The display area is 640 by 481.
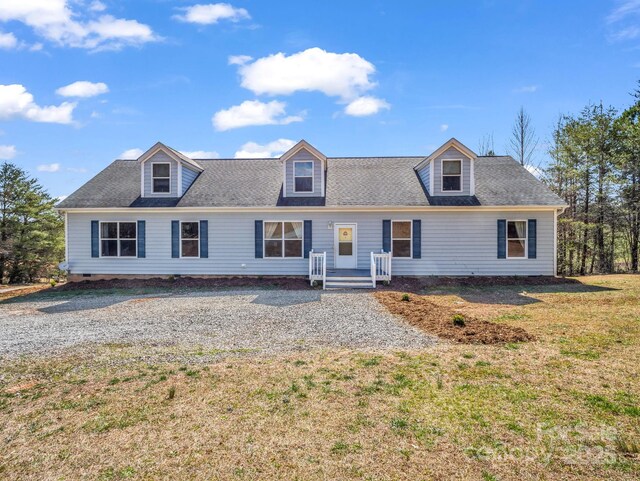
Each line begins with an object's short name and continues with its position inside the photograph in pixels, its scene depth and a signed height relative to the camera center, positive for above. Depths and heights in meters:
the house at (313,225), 14.00 +0.58
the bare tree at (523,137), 25.91 +7.41
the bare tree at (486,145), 30.14 +7.97
